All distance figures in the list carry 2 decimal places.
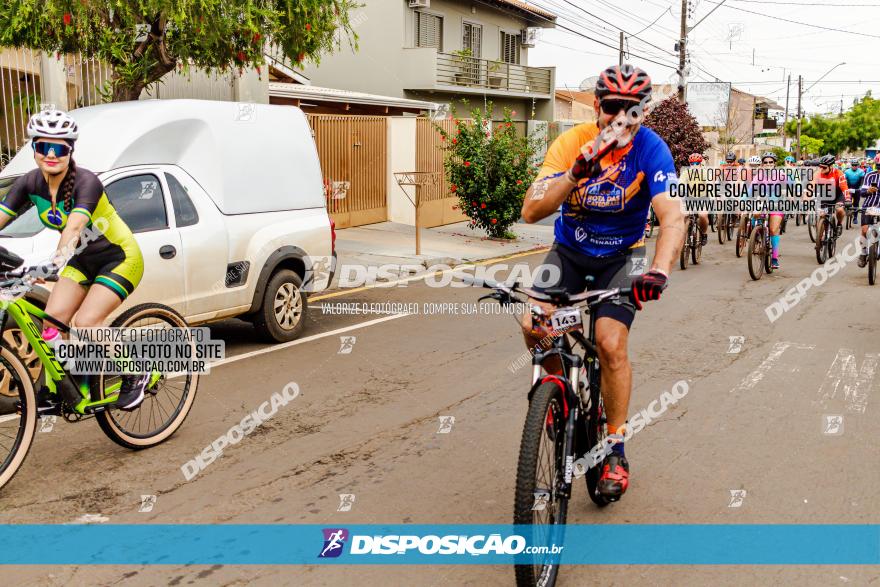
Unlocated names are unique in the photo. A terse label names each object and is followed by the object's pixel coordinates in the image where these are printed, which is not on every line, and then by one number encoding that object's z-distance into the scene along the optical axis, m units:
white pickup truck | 7.38
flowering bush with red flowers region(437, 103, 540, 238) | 17.91
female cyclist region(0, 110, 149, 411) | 5.04
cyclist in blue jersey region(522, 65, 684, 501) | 3.97
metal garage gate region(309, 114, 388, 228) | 18.42
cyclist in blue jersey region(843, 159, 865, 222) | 21.11
